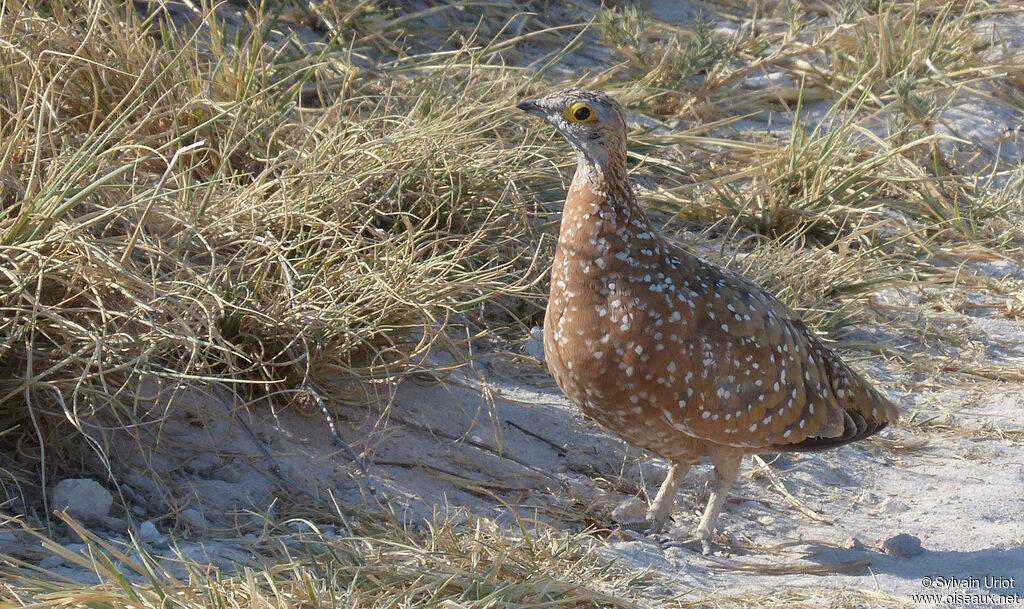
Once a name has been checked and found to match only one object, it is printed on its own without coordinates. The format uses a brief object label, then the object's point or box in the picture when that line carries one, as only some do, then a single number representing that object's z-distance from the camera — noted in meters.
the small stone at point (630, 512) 8.12
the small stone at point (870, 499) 8.78
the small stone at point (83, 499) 6.75
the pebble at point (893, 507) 8.63
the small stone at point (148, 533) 6.65
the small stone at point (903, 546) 7.82
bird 7.17
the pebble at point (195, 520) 6.97
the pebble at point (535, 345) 9.84
